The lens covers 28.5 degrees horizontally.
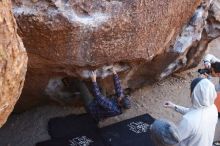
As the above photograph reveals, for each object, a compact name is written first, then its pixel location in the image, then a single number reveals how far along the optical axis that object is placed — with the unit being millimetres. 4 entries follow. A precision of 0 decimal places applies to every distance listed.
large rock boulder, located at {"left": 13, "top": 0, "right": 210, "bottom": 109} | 4297
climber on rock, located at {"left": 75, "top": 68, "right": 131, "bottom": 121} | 5113
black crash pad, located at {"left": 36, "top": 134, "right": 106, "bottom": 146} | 5605
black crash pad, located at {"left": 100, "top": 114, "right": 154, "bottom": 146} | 5668
